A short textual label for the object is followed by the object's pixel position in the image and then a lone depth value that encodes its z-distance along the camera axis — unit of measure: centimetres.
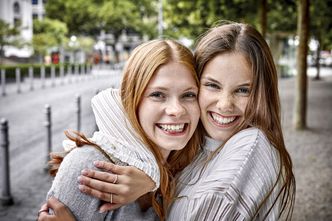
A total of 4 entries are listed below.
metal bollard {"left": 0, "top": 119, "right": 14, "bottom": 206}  587
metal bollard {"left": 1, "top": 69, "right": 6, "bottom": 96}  1864
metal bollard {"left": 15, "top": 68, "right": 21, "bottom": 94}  2038
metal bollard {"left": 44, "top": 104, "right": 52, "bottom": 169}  769
